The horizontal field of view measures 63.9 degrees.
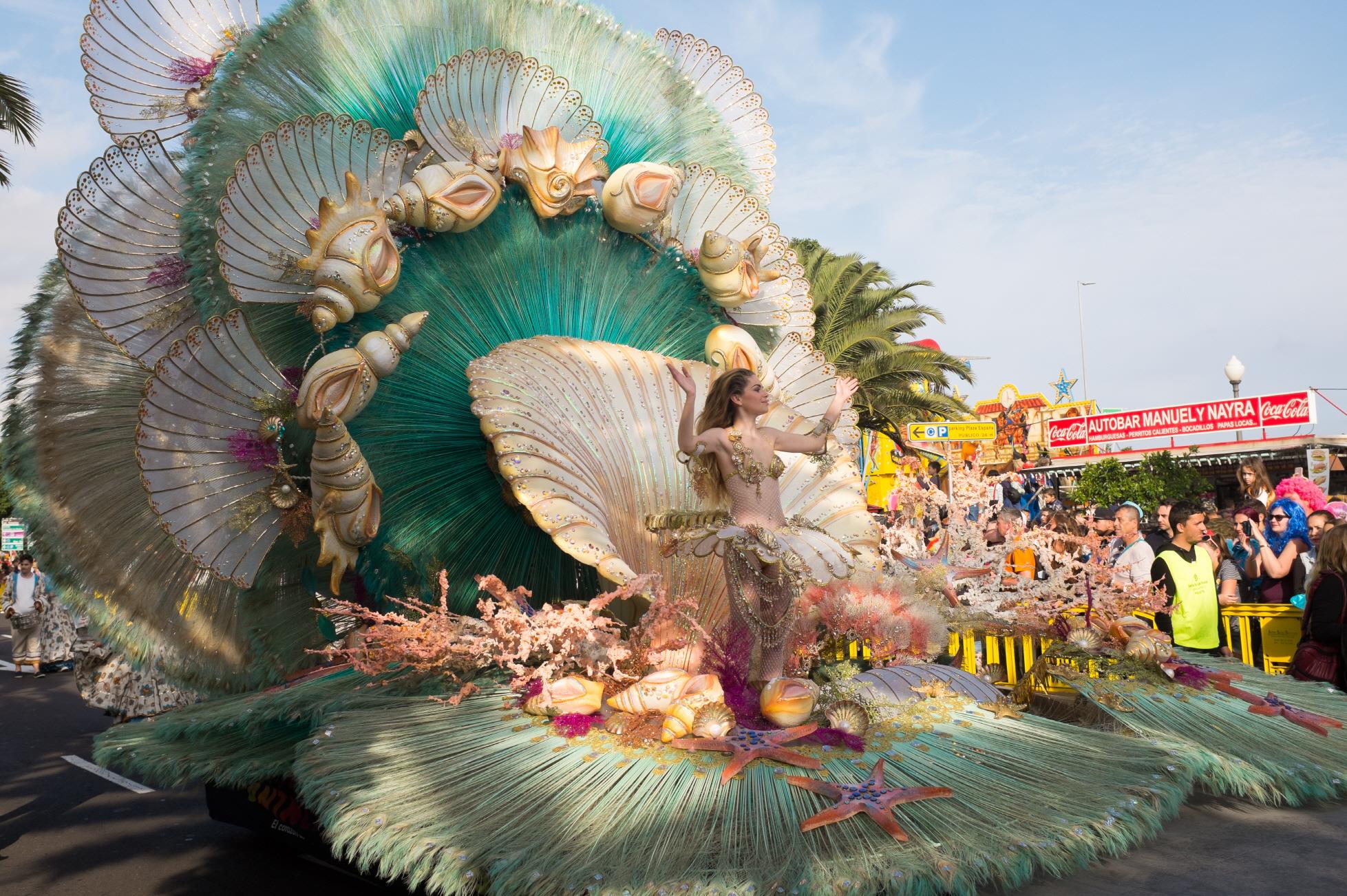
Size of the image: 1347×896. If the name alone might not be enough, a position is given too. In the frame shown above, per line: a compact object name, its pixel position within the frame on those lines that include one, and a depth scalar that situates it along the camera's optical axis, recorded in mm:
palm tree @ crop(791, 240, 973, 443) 16344
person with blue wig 6938
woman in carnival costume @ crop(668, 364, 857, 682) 3830
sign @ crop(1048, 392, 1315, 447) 21672
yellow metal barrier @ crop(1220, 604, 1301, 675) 6480
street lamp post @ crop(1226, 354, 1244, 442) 24422
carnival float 3559
